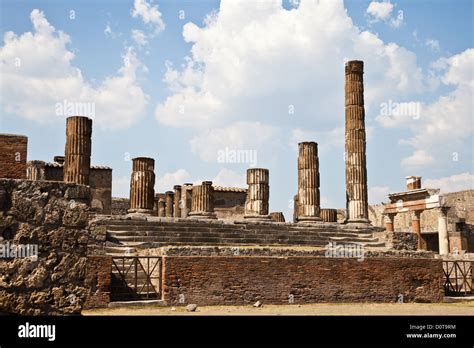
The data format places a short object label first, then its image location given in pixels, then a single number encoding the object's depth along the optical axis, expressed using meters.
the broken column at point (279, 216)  28.38
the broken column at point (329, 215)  24.46
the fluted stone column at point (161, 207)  32.41
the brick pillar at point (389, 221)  25.14
